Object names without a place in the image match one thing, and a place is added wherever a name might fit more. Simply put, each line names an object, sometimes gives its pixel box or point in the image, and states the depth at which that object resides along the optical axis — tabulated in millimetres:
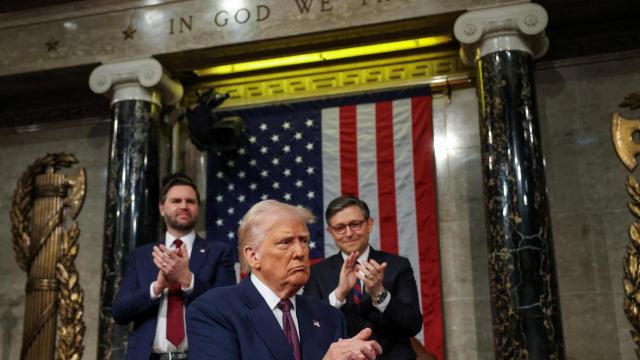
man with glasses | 3787
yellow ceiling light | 7304
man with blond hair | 2547
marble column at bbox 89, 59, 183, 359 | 6453
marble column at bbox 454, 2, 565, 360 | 5426
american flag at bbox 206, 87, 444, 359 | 6836
